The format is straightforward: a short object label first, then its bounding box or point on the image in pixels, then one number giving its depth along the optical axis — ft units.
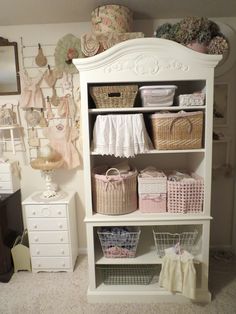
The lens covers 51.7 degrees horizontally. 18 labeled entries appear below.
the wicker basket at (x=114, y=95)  5.28
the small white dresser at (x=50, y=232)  6.74
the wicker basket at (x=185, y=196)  5.58
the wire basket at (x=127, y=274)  6.27
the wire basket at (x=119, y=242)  5.91
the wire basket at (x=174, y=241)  6.09
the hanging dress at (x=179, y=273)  5.35
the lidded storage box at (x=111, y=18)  5.74
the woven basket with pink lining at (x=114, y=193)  5.57
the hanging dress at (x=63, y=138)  7.25
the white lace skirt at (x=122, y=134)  5.30
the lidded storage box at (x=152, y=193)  5.70
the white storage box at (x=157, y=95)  5.24
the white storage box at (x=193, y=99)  5.30
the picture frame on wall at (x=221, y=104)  7.05
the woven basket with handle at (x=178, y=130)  5.29
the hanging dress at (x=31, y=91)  7.07
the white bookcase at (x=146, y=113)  5.07
